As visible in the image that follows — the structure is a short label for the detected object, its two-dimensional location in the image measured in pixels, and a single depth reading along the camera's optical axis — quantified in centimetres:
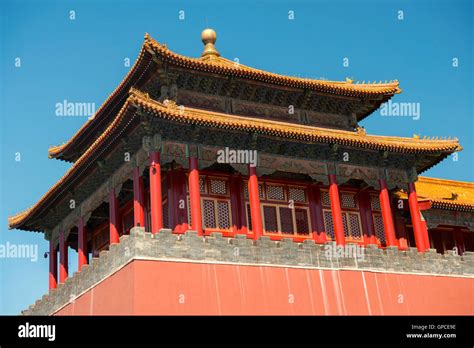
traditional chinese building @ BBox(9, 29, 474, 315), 2080
